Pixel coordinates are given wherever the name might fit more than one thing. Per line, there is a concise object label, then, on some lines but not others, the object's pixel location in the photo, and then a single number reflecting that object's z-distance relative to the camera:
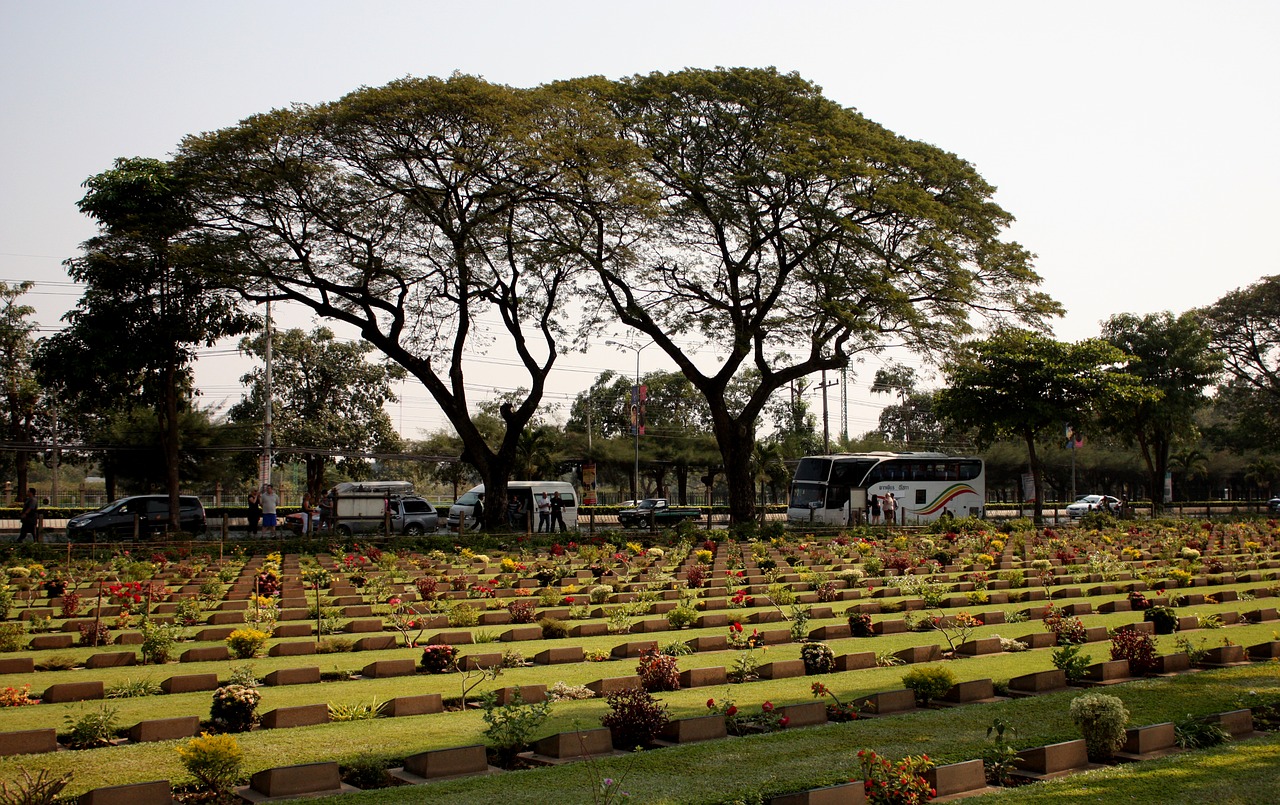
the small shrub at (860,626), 14.43
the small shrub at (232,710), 8.57
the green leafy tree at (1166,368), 54.56
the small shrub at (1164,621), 14.59
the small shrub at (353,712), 9.12
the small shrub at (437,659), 11.52
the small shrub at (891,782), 6.74
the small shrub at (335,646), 12.80
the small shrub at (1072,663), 11.02
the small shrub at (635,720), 8.34
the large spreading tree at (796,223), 32.81
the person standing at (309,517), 36.26
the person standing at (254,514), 35.72
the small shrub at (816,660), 11.61
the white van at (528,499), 42.09
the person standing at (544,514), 39.97
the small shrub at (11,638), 12.41
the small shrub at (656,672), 9.83
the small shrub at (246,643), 12.08
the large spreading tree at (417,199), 30.11
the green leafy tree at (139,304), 31.62
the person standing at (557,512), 39.69
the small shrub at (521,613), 15.10
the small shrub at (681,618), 14.98
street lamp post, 52.28
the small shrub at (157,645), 11.84
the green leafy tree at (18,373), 50.78
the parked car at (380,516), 39.97
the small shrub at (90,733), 8.16
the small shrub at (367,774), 7.27
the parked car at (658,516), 47.97
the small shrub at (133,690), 10.08
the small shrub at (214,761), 6.70
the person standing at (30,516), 28.55
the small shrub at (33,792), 6.03
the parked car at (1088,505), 57.22
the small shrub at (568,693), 10.12
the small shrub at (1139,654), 11.69
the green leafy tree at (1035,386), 44.25
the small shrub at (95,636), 13.04
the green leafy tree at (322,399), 56.84
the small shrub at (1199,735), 8.62
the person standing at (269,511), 35.41
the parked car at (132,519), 34.31
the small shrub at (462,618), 14.78
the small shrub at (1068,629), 12.88
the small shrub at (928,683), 9.97
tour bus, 46.00
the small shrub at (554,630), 14.09
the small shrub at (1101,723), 8.13
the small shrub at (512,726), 8.05
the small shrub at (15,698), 9.58
